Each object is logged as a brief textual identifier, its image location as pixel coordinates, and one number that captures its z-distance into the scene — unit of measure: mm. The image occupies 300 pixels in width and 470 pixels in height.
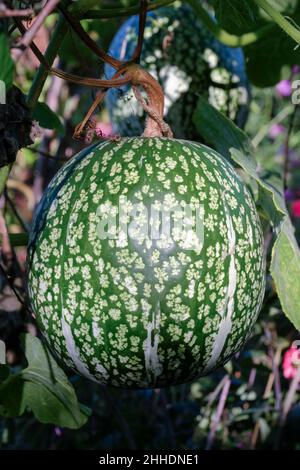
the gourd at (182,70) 1817
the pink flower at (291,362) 2086
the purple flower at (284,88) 3666
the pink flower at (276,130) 4479
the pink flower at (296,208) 2979
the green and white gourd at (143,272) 1134
